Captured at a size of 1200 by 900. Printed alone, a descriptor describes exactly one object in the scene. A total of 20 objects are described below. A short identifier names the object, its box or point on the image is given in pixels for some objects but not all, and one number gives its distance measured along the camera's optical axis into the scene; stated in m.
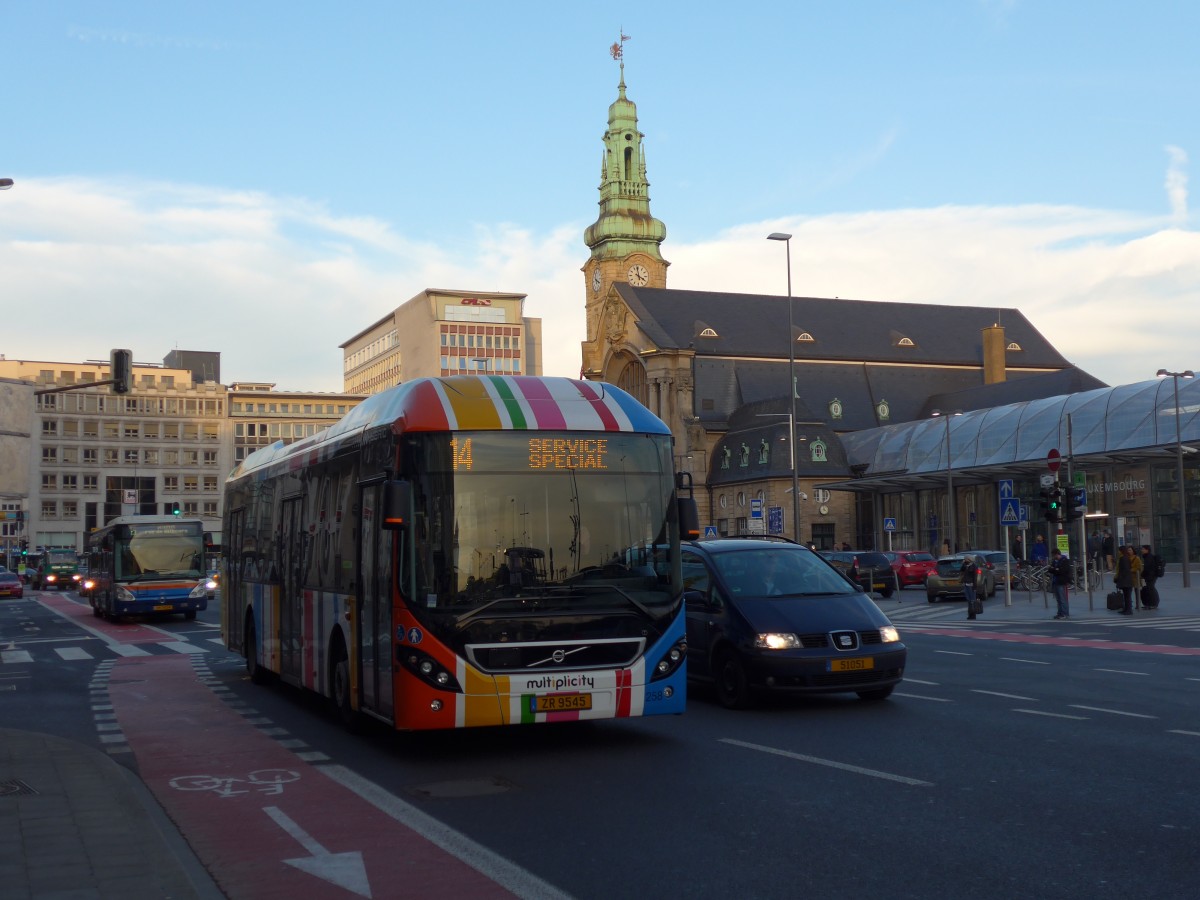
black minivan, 13.73
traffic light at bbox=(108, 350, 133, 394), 31.45
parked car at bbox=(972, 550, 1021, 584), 45.00
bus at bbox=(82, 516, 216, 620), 37.09
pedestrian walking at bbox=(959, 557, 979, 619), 33.38
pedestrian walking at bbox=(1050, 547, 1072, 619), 32.06
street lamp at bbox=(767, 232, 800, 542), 48.84
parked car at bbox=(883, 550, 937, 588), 53.28
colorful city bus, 10.91
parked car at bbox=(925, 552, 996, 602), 42.81
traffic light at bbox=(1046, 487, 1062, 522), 34.50
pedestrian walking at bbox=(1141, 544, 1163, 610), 34.03
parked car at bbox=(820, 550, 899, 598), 46.16
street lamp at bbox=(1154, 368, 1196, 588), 44.76
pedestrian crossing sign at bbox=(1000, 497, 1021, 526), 34.34
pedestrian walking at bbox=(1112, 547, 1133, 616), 32.91
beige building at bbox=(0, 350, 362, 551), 136.38
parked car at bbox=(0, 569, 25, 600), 69.56
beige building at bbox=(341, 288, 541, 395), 152.88
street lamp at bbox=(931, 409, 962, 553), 64.00
